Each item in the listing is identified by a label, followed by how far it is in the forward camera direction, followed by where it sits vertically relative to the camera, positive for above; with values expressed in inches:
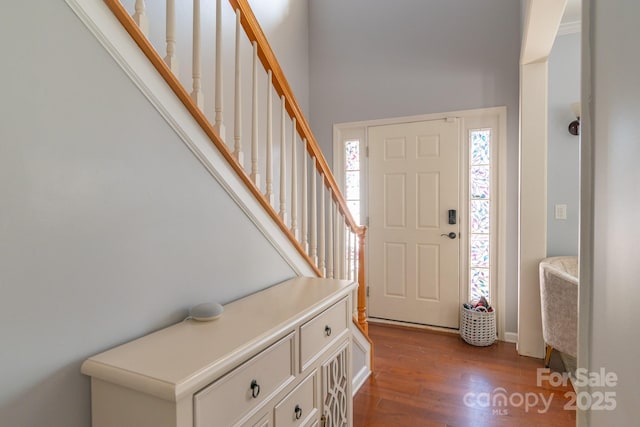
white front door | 129.8 -5.1
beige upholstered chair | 90.1 -26.6
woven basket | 117.4 -40.8
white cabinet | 31.4 -17.2
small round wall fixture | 112.4 +26.9
